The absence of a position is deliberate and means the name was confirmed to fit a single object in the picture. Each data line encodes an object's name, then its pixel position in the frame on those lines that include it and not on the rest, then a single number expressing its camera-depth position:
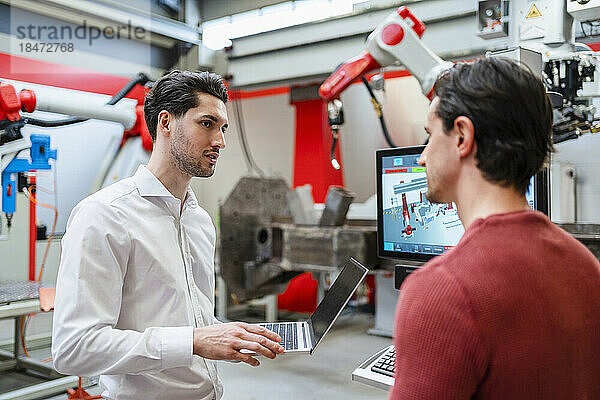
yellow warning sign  1.94
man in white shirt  1.11
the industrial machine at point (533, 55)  1.79
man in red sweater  0.61
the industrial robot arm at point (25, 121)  2.48
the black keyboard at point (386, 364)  1.27
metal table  2.51
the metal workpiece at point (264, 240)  3.26
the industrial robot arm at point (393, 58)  2.08
